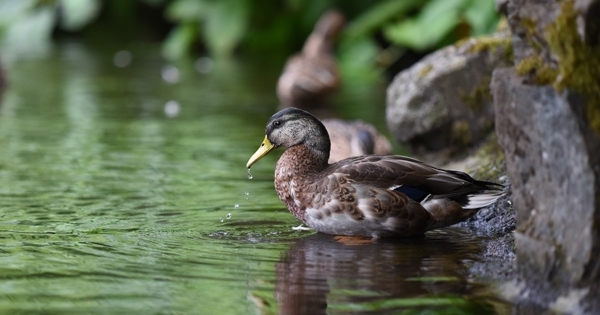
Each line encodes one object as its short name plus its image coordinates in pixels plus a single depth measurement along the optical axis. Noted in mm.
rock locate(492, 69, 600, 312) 8437
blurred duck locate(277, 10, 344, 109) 28484
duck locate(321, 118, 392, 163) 17562
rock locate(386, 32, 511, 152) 16984
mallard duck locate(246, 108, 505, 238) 12023
